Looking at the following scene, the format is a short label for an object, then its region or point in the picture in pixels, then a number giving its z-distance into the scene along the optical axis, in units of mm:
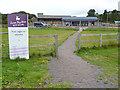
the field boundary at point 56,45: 8127
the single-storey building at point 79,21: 66375
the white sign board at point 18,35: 7141
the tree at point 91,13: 106300
